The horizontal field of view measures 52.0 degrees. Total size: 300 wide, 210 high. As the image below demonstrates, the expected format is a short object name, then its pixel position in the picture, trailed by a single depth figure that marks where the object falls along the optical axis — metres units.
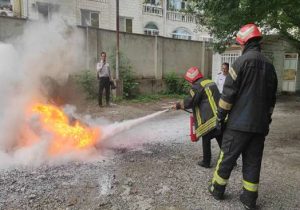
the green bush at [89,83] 11.76
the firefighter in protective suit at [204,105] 5.02
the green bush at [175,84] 16.23
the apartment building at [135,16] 18.51
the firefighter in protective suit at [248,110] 3.79
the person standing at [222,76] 9.46
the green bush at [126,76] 13.60
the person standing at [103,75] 11.11
